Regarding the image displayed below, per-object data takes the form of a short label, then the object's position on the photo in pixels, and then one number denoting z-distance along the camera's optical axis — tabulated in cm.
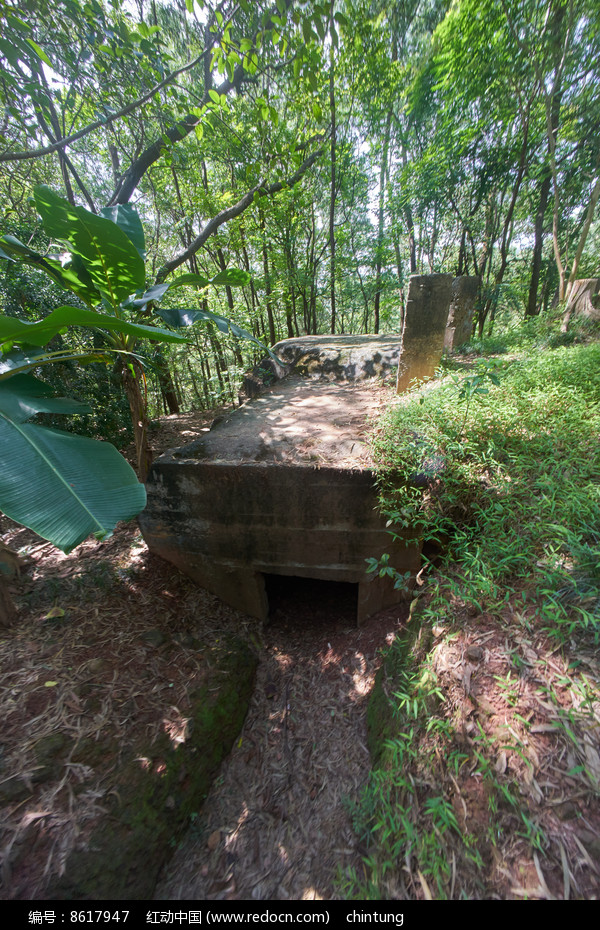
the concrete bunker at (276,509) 269
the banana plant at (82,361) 152
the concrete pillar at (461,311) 627
